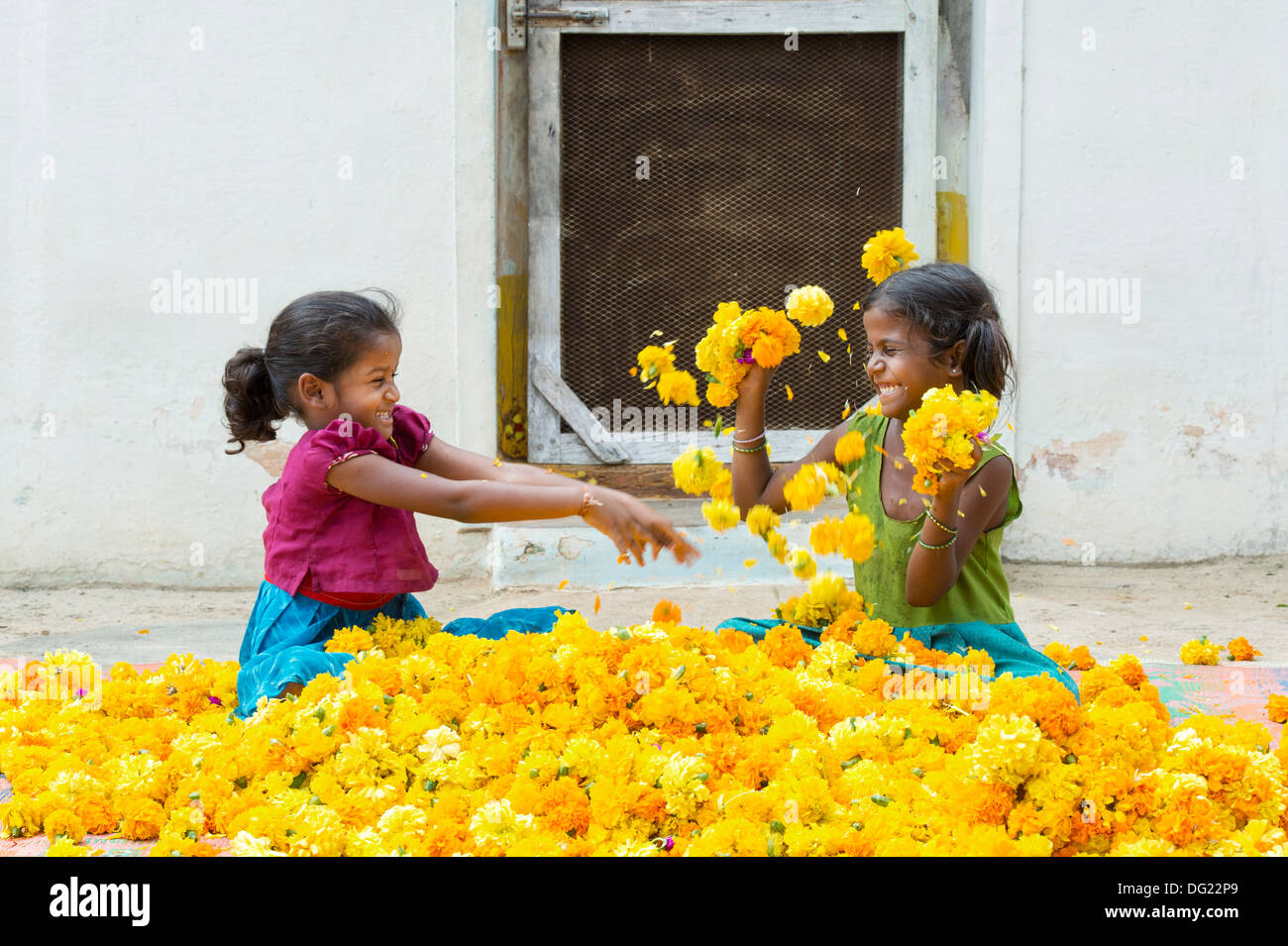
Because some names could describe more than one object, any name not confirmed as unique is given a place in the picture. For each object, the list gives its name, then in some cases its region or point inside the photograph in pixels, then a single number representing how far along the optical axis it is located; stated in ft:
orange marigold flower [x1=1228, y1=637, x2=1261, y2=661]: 12.61
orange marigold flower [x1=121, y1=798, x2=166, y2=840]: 7.22
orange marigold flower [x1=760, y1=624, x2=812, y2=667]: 9.13
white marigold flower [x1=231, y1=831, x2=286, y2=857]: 6.40
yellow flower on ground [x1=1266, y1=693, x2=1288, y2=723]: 9.59
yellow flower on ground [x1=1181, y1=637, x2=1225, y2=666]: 12.35
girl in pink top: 8.78
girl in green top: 8.87
